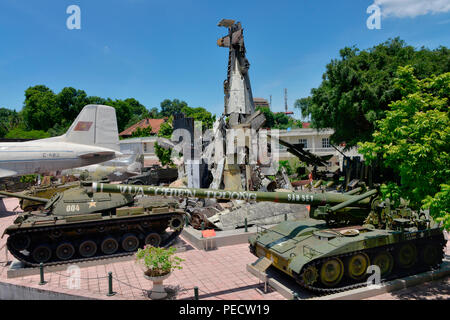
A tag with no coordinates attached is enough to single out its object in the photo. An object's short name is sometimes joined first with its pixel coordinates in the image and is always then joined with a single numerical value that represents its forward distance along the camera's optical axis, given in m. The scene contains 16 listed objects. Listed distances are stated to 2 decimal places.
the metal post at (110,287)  9.03
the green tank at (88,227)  11.59
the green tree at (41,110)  62.56
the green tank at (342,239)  8.45
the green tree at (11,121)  75.80
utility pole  107.62
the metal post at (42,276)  10.27
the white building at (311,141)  46.03
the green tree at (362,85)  23.62
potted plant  8.63
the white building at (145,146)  52.75
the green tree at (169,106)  102.62
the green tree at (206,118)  46.38
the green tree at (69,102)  64.00
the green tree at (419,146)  7.81
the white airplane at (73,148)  20.84
